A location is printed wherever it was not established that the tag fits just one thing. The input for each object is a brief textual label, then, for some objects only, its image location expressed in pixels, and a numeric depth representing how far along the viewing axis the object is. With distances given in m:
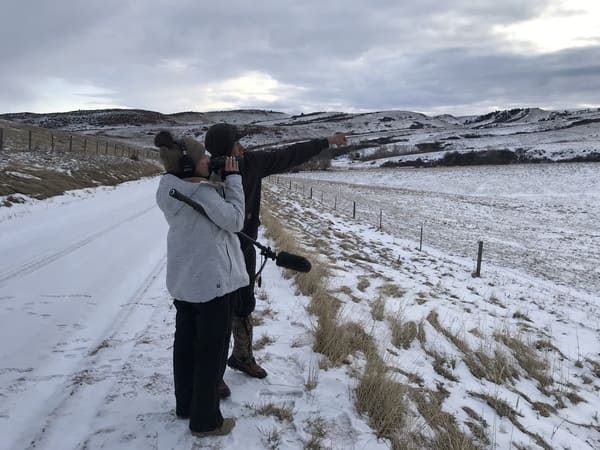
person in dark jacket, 3.04
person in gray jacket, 2.70
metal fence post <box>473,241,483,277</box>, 11.65
